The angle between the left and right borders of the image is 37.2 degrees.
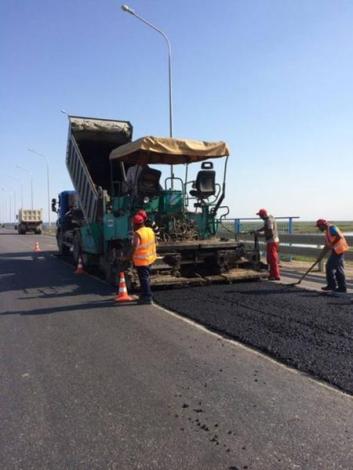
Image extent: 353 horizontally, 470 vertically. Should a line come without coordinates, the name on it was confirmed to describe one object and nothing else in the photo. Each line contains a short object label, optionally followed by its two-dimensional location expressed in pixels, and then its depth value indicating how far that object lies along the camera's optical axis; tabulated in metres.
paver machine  10.22
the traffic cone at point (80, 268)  13.55
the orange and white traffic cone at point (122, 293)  8.95
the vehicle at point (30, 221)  53.28
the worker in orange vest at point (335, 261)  9.34
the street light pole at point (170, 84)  19.14
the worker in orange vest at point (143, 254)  8.75
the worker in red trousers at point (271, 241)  11.17
